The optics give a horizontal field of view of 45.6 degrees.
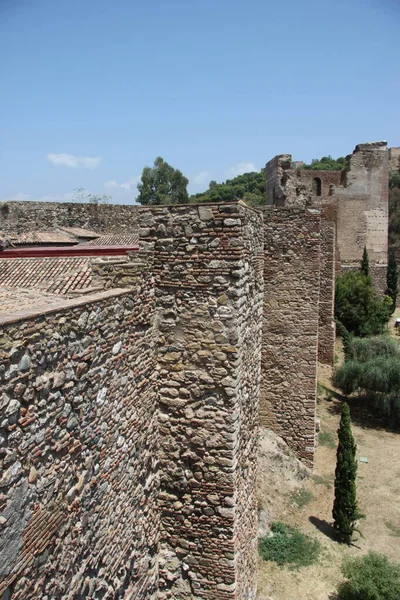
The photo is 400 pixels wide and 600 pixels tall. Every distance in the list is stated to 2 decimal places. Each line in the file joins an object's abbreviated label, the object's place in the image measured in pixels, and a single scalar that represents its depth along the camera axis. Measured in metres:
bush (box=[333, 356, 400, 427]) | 15.19
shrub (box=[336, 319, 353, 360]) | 18.80
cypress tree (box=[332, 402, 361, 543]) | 8.84
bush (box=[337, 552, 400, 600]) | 7.08
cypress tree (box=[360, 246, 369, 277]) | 29.48
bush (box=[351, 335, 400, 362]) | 17.95
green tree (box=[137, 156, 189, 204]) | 51.31
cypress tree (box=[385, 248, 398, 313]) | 30.98
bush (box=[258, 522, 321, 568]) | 7.92
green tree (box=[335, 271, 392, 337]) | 23.80
